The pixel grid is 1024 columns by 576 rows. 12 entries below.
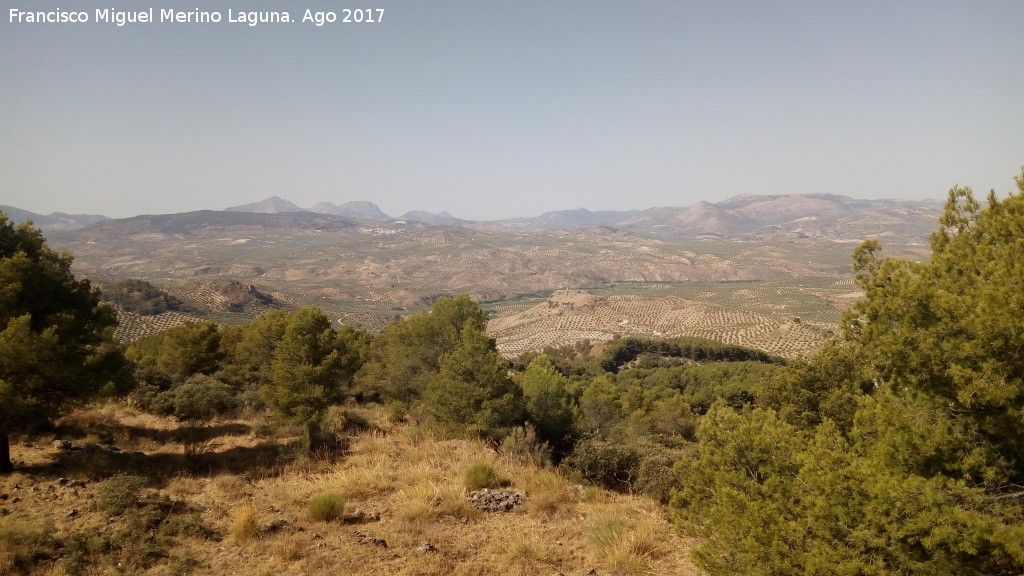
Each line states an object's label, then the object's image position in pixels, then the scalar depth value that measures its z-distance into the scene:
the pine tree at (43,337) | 8.81
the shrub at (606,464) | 10.55
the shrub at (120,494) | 7.18
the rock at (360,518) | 7.46
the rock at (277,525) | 7.01
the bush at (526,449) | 10.49
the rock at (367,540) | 6.53
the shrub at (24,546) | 5.51
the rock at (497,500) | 7.87
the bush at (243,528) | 6.62
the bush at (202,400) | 15.51
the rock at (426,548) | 6.27
